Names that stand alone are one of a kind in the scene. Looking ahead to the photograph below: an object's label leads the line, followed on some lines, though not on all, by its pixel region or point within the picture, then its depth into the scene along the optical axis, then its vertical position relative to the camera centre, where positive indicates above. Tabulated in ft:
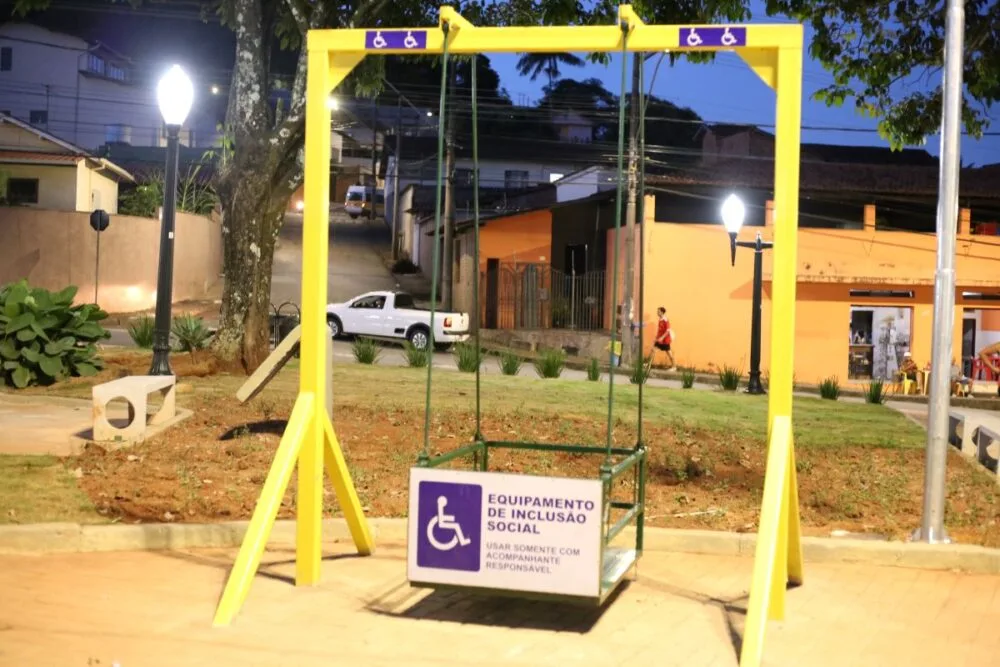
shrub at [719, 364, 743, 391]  75.77 -3.14
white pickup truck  112.27 +0.05
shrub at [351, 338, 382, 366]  69.77 -1.92
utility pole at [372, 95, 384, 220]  201.39 +23.75
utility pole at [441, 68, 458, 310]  132.46 +8.85
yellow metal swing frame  19.77 +0.32
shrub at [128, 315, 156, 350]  66.33 -1.17
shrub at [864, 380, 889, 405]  65.82 -3.20
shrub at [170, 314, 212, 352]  58.29 -0.96
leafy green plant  47.57 -1.03
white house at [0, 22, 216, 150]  202.28 +37.27
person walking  102.53 -0.56
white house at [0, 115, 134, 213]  130.41 +14.76
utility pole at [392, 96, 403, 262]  182.29 +14.91
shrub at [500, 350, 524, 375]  69.67 -2.36
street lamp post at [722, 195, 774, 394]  72.49 +3.16
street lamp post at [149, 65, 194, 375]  42.78 +4.20
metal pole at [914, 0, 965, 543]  26.11 +1.08
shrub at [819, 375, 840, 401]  71.51 -3.38
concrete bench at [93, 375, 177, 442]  33.60 -2.51
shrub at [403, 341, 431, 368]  69.05 -2.05
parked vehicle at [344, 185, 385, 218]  240.94 +22.69
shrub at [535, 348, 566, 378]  69.41 -2.34
